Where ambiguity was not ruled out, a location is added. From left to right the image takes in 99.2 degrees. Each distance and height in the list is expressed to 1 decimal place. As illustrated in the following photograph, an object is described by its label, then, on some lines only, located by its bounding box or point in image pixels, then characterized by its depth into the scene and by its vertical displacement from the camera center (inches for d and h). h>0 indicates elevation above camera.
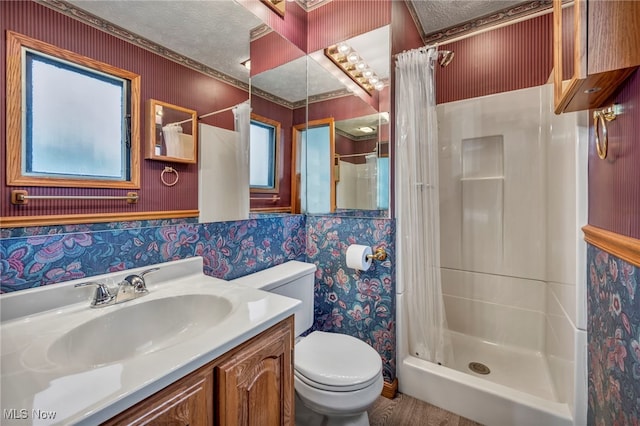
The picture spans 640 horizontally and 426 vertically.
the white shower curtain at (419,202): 63.7 +2.4
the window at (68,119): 30.5 +11.8
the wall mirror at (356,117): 64.7 +24.0
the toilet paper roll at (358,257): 62.4 -10.4
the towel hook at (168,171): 43.3 +6.3
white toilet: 45.9 -27.9
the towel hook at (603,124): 32.2 +11.3
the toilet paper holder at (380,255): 63.5 -10.0
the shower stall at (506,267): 53.2 -14.6
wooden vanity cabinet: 22.9 -17.9
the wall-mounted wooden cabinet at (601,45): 25.7 +16.5
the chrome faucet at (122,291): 35.1 -10.6
